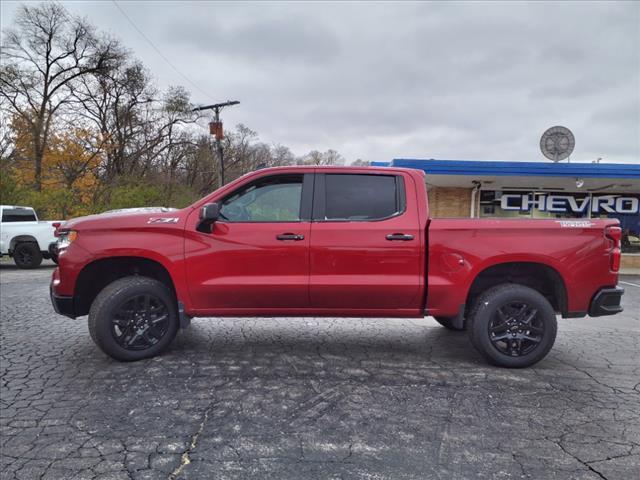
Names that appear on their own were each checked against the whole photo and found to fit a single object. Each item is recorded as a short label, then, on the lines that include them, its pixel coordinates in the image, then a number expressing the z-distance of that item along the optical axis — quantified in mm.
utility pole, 25000
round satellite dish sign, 17031
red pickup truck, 4273
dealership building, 14508
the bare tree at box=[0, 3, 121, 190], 26297
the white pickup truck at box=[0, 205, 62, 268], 13227
